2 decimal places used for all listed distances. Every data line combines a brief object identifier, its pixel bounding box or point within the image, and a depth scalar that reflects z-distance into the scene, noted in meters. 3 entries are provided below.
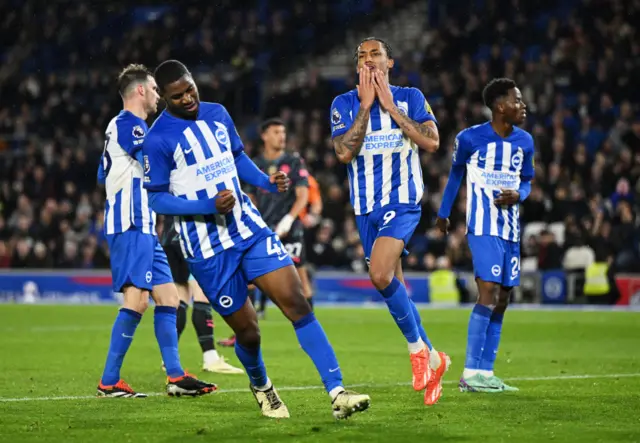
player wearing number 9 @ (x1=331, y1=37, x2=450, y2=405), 15.87
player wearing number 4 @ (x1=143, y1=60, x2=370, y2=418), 13.59
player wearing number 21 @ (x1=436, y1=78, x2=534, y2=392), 17.64
